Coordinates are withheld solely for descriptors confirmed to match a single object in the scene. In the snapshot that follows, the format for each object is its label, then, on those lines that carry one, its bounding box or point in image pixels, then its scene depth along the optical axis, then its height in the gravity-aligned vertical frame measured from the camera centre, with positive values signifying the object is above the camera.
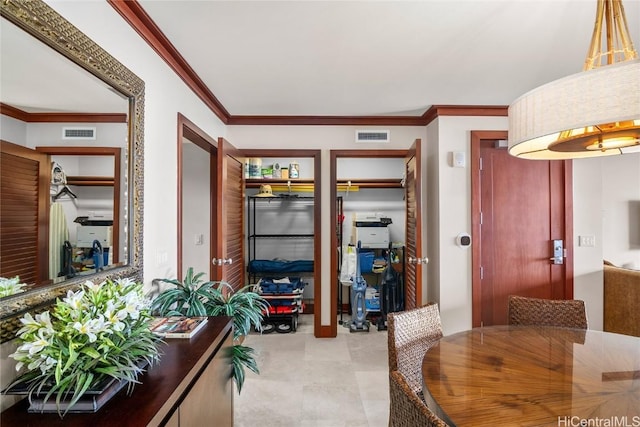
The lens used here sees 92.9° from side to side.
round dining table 0.94 -0.61
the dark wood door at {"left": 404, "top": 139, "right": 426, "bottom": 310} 3.03 -0.10
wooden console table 0.82 -0.54
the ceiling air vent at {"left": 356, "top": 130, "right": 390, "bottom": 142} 3.53 +0.96
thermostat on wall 3.13 -0.23
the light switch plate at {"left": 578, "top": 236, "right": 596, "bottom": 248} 3.18 -0.25
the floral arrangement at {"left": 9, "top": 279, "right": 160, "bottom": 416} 0.82 -0.36
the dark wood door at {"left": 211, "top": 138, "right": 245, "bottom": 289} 2.71 +0.04
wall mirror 0.97 +0.52
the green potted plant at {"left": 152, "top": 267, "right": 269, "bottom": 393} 1.78 -0.54
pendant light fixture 1.01 +0.40
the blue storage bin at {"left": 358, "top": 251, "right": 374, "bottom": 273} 4.42 -0.64
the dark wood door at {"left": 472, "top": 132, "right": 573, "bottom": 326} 3.19 -0.11
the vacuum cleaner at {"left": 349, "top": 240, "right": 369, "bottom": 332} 3.83 -1.16
